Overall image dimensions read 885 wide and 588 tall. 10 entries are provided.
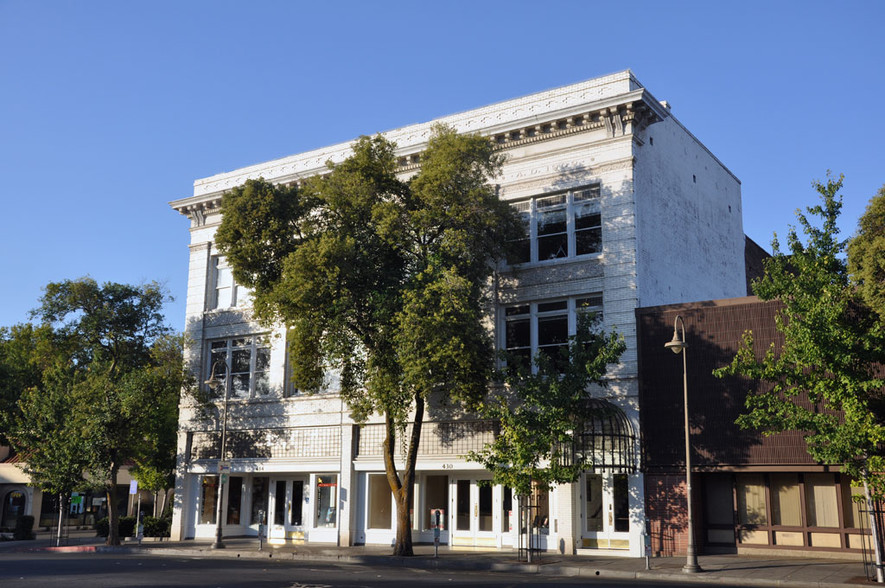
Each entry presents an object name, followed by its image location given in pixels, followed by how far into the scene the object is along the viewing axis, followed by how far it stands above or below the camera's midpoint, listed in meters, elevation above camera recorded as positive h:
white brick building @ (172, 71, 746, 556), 27.84 +5.86
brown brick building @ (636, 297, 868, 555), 24.47 +0.24
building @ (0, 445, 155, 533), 48.78 -2.27
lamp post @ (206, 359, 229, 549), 31.52 -1.75
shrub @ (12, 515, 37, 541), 42.00 -3.19
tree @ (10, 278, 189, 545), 33.94 +3.31
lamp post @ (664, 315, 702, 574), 21.56 -0.07
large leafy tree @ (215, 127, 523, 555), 25.36 +6.69
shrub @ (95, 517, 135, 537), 40.28 -2.96
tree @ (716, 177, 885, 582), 19.50 +2.84
